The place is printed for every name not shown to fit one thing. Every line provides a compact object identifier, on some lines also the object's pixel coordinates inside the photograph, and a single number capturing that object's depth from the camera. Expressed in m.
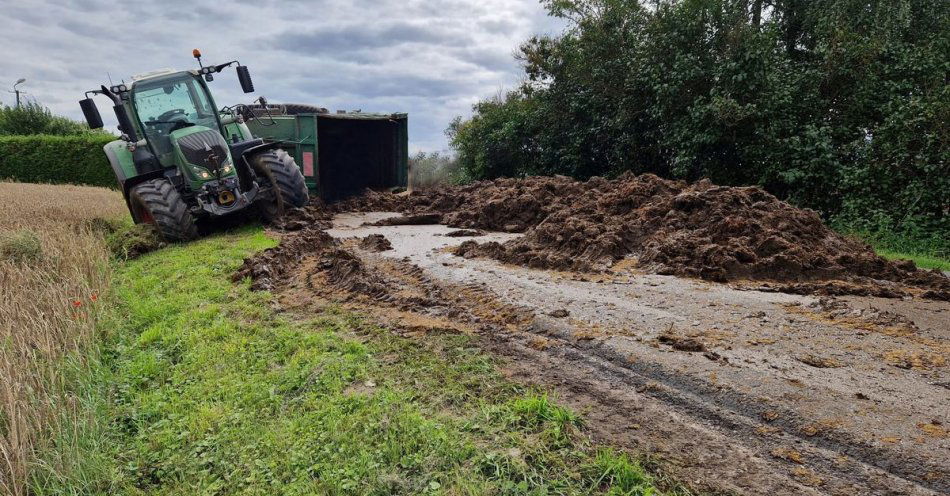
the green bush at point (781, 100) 10.62
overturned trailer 14.09
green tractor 10.27
